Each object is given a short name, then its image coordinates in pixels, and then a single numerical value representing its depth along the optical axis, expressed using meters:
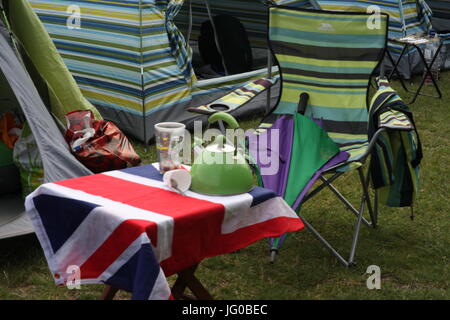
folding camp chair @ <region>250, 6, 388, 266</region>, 3.62
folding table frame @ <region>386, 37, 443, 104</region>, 6.33
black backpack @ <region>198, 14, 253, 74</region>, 5.93
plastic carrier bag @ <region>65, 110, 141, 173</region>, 3.65
